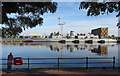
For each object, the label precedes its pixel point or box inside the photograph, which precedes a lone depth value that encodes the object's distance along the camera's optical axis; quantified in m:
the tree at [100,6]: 4.50
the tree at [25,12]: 5.10
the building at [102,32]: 89.05
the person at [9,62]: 6.28
